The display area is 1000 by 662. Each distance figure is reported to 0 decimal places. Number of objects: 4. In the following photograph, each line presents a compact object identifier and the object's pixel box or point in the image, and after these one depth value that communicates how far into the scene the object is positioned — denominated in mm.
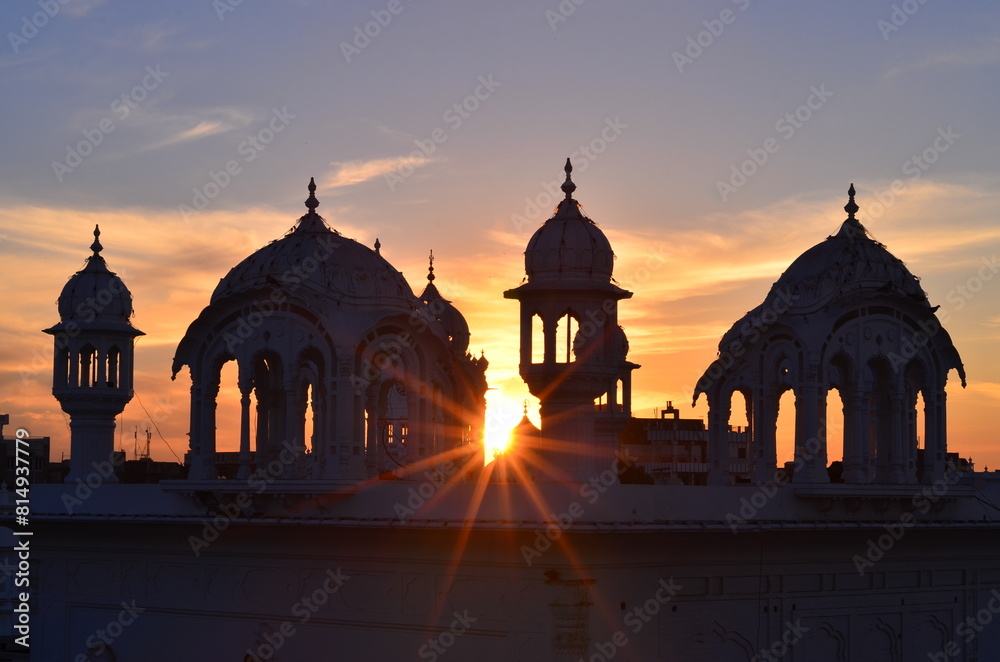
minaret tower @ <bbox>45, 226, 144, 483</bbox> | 42500
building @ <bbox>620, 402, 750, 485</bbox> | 69438
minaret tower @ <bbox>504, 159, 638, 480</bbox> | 33938
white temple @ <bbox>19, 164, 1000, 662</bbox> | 31078
